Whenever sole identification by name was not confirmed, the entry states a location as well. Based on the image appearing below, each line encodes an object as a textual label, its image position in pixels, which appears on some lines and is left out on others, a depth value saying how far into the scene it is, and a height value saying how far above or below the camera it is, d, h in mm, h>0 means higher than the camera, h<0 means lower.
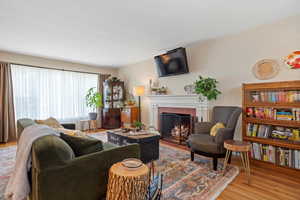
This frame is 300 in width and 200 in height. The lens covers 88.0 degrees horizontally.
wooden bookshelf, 2344 -50
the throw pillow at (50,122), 2827 -401
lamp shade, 4754 +292
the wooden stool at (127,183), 1216 -669
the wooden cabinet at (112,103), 5703 -116
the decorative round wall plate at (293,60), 2363 +588
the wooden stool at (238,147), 2130 -673
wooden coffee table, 2730 -779
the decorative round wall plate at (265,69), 2674 +520
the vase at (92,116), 5478 -563
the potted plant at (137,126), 3201 -548
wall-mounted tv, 3779 +941
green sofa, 1140 -577
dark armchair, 2451 -637
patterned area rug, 1885 -1135
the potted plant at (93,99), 5617 +37
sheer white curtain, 4387 +253
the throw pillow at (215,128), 2768 -526
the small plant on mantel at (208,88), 3174 +221
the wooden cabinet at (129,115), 5137 -509
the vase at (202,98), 3476 +18
